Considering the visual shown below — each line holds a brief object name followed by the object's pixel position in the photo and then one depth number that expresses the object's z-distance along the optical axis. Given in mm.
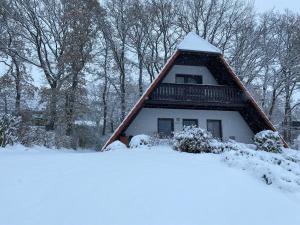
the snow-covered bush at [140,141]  9830
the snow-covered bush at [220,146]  8955
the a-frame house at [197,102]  12151
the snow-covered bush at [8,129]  10037
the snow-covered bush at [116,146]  9483
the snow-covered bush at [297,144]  16338
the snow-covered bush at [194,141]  8855
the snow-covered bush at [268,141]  10189
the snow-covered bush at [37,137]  12520
